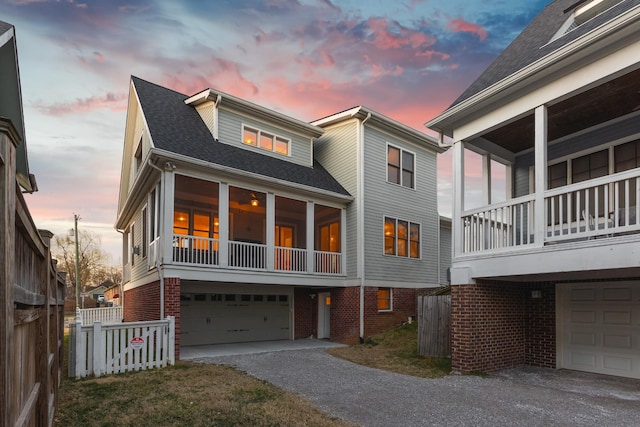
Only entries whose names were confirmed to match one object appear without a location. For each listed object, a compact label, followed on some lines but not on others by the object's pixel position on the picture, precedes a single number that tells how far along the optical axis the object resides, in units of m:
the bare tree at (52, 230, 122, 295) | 47.78
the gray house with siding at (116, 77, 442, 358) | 12.42
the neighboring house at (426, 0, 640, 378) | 7.46
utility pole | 35.35
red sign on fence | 9.45
